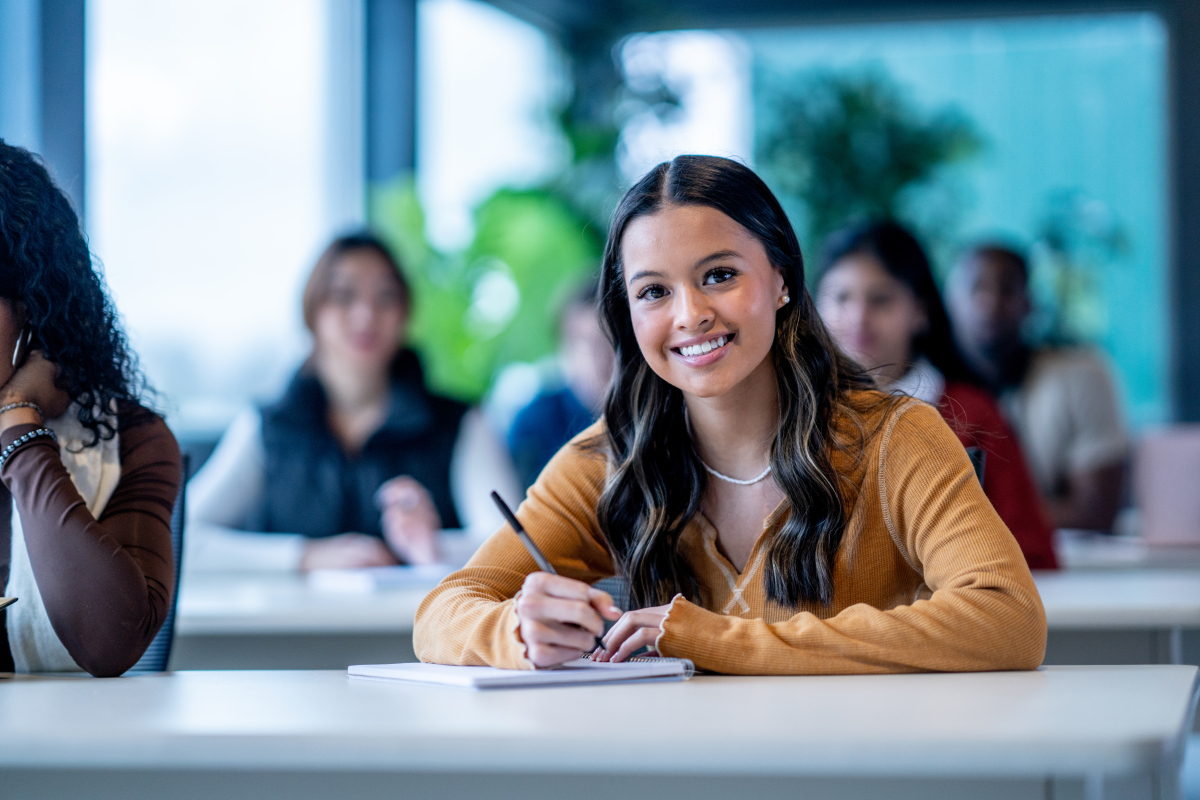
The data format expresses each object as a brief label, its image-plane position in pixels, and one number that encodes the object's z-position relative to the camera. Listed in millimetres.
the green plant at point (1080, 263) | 6211
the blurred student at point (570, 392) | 4277
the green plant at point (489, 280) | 5090
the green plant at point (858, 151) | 6316
